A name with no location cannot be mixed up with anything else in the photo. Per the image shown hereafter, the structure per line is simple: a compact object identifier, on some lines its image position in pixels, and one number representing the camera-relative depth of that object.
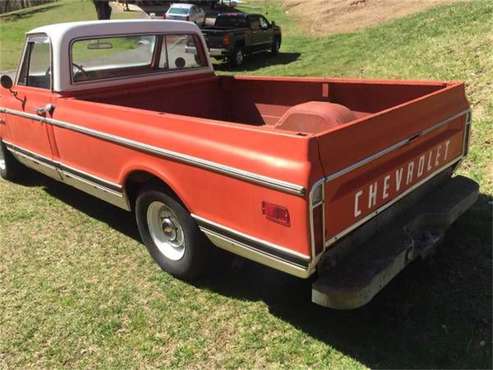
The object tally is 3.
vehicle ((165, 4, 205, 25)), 23.31
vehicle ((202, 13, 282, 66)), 13.26
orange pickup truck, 2.51
